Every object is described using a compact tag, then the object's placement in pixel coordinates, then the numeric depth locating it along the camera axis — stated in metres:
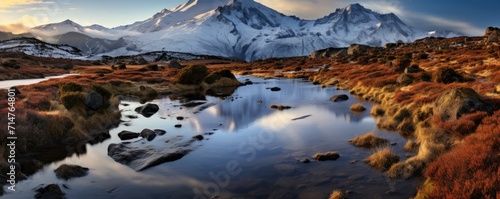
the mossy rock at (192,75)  59.08
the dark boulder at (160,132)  24.58
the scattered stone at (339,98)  39.59
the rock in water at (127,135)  23.17
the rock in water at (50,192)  13.83
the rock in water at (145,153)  18.14
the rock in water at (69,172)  16.02
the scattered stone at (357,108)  31.89
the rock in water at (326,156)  17.75
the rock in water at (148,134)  23.14
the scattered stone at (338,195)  12.70
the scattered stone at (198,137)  23.19
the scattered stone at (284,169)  16.22
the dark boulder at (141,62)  154.15
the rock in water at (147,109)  33.72
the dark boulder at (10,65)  73.54
